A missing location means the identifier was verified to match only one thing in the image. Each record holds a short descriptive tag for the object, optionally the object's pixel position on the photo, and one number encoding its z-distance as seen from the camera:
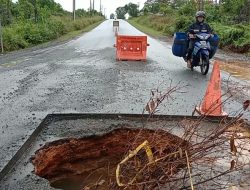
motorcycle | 5.16
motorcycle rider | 5.25
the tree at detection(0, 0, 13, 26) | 11.98
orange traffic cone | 3.18
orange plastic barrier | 6.88
